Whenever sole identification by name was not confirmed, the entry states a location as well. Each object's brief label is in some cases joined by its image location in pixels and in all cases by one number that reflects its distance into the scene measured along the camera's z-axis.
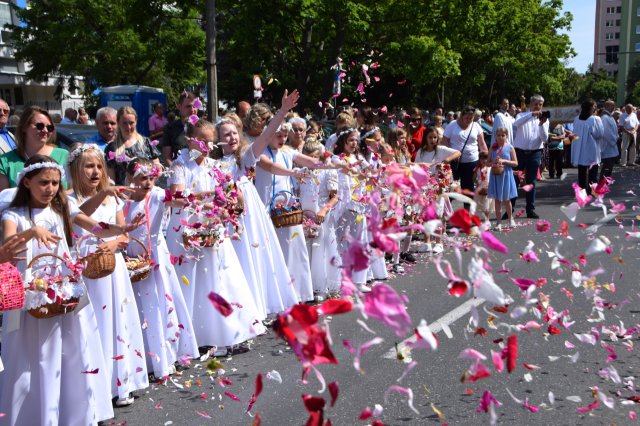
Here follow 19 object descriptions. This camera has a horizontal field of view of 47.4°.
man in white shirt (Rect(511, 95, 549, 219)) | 13.19
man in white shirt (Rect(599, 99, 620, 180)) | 15.78
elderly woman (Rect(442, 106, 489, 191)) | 12.23
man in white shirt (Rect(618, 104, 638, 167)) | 23.33
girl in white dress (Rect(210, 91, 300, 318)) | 6.55
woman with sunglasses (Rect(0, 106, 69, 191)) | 5.83
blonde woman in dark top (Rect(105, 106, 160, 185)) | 6.73
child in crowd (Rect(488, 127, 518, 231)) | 12.00
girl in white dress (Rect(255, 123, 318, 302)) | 7.11
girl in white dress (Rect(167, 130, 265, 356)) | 5.99
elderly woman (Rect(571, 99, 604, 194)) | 15.07
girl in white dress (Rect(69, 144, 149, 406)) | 4.97
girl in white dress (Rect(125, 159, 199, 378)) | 5.46
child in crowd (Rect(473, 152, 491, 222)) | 12.09
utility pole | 13.71
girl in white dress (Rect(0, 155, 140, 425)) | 4.40
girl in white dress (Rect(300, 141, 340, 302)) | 7.67
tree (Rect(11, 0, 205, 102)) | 29.72
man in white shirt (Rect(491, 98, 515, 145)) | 13.12
